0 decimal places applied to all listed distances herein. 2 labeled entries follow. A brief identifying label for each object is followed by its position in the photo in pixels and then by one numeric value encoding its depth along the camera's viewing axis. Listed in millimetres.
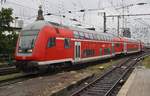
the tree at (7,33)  33469
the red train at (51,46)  19219
